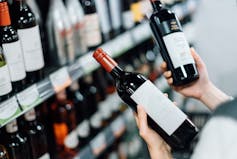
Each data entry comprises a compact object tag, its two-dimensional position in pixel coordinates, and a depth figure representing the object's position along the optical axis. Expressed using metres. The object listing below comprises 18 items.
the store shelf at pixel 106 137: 2.15
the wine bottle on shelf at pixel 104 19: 2.32
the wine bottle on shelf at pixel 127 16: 2.48
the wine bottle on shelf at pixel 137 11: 2.60
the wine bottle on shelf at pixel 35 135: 1.79
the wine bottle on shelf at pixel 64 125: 2.13
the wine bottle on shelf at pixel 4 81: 1.55
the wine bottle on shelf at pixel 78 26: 2.11
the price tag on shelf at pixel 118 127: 2.43
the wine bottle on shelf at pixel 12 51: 1.59
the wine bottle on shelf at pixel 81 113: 2.24
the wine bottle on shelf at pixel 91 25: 2.14
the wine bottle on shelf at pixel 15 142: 1.68
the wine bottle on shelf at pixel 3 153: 1.62
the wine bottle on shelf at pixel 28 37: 1.67
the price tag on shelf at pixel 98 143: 2.21
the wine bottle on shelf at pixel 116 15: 2.44
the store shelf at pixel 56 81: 1.57
